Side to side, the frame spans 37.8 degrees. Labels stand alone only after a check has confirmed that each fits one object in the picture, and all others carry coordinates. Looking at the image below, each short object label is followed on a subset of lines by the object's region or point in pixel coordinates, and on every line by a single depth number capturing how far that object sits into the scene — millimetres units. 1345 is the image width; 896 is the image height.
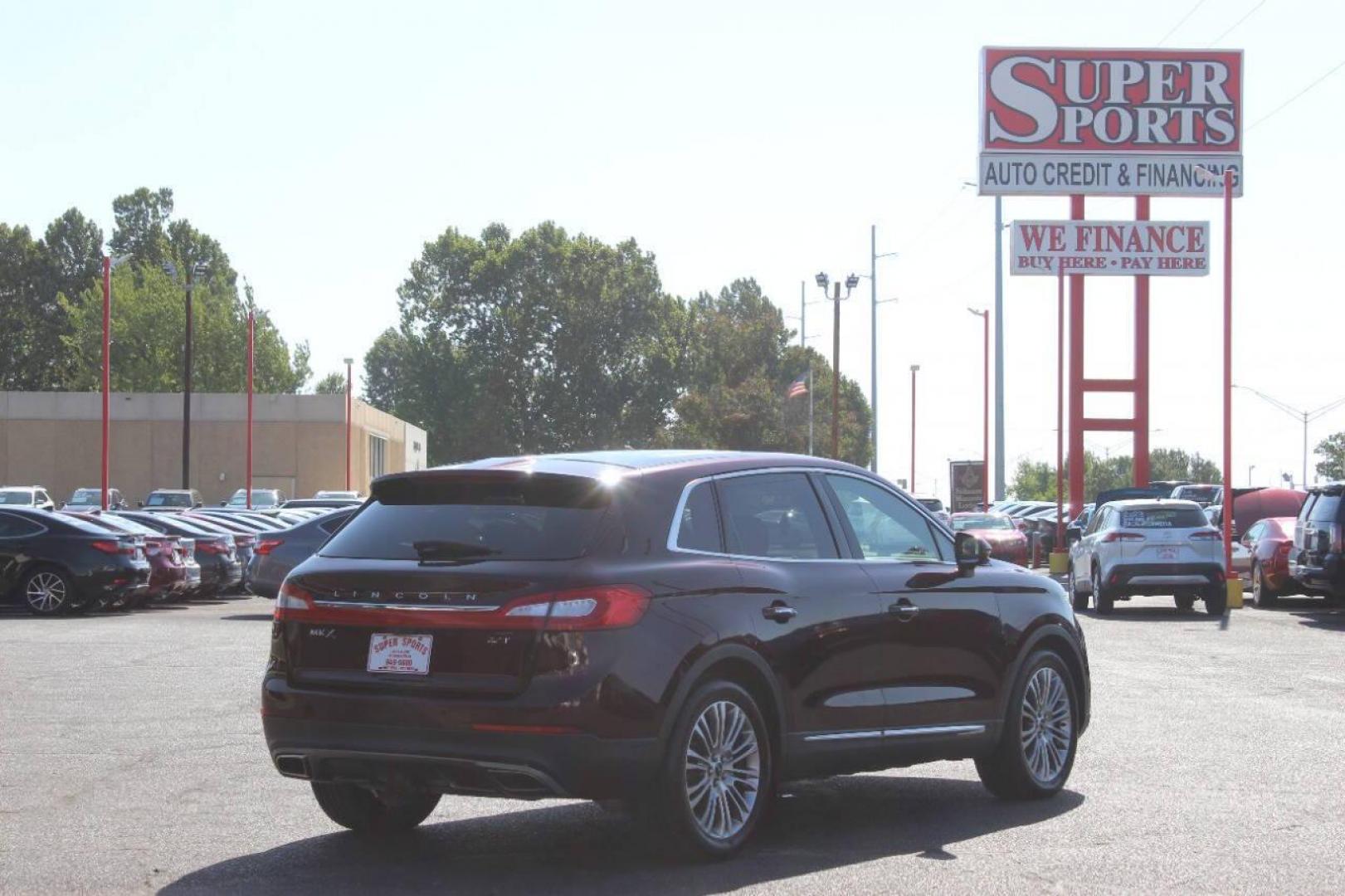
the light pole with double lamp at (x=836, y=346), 67562
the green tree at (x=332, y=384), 147250
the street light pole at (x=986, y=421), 65562
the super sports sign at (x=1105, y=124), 50531
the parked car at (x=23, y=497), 53625
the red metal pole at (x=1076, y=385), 48750
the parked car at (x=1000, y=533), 41969
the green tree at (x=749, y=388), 108188
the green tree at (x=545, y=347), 117062
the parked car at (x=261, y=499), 66875
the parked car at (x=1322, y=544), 26219
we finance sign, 49938
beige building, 83875
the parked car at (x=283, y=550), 25766
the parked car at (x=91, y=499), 62625
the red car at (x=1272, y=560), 30406
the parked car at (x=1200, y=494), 44344
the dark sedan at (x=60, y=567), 26391
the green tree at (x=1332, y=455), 150375
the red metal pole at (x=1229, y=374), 34094
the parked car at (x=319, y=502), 47125
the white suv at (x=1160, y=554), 28031
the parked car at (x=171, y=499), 58906
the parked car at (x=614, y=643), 7332
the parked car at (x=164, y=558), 27625
